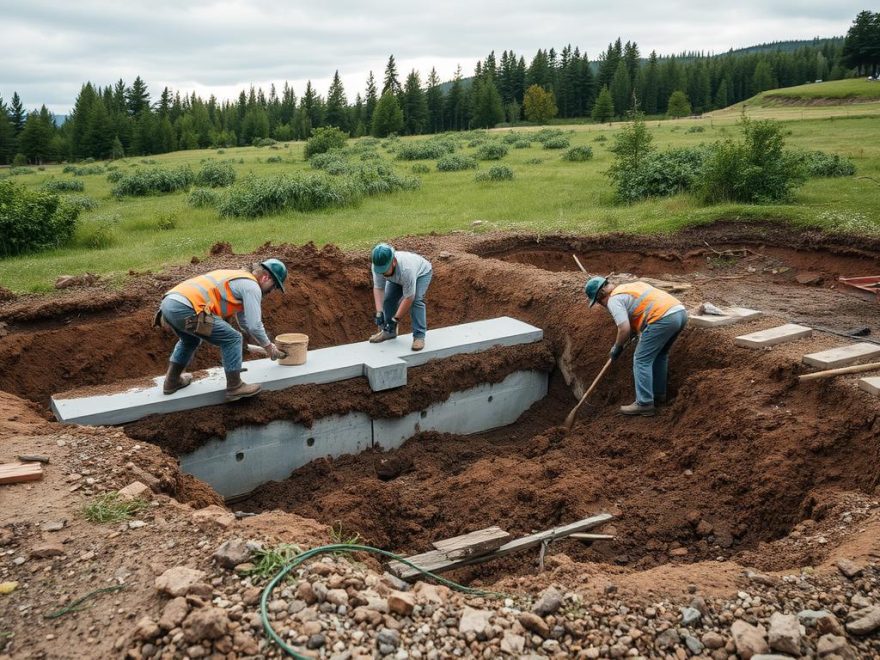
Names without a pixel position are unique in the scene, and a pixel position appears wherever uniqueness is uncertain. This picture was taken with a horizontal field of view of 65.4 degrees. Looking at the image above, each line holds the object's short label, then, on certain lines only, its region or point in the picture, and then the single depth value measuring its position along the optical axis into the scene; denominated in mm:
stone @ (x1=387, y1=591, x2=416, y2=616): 3885
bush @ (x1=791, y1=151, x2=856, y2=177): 18516
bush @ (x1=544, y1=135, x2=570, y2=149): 34341
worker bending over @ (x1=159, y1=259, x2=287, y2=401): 6699
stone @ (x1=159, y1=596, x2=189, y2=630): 3664
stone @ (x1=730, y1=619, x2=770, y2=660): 3693
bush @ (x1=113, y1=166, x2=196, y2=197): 24641
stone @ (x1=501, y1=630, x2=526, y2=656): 3723
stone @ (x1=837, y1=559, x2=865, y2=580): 4207
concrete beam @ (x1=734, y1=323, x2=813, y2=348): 7699
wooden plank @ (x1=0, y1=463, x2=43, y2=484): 5227
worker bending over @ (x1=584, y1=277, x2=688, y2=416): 7699
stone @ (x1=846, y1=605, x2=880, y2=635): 3801
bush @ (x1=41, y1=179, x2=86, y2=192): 26812
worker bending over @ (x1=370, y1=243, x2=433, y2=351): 8125
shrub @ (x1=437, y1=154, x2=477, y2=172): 26875
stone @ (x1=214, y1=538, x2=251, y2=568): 4176
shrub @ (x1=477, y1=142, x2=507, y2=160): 30609
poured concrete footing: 7691
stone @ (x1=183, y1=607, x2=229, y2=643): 3561
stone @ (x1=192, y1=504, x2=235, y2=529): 4766
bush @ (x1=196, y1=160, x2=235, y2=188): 25266
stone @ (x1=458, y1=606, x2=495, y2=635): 3816
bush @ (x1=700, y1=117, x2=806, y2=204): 15125
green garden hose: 3594
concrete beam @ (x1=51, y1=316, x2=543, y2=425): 7133
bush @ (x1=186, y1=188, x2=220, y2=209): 19848
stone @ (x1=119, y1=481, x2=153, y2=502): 5176
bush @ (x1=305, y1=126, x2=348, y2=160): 35500
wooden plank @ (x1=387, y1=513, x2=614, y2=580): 5139
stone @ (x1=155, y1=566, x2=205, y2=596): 3887
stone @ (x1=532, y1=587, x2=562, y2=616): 4008
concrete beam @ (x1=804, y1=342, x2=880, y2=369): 6785
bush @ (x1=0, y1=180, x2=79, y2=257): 14016
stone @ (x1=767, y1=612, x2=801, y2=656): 3676
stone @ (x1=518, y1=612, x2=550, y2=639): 3844
